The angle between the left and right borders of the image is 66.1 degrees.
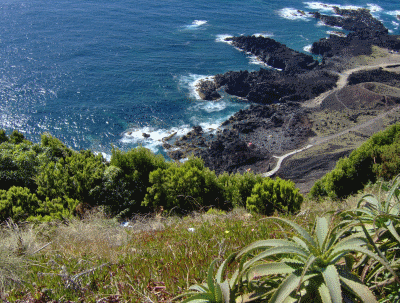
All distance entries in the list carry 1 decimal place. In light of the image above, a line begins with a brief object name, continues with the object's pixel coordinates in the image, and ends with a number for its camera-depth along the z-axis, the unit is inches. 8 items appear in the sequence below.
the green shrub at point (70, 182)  637.3
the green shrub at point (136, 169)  683.4
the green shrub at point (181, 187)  619.2
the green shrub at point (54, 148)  772.5
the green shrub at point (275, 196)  532.1
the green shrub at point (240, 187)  629.6
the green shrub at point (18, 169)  682.8
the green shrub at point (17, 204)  539.5
